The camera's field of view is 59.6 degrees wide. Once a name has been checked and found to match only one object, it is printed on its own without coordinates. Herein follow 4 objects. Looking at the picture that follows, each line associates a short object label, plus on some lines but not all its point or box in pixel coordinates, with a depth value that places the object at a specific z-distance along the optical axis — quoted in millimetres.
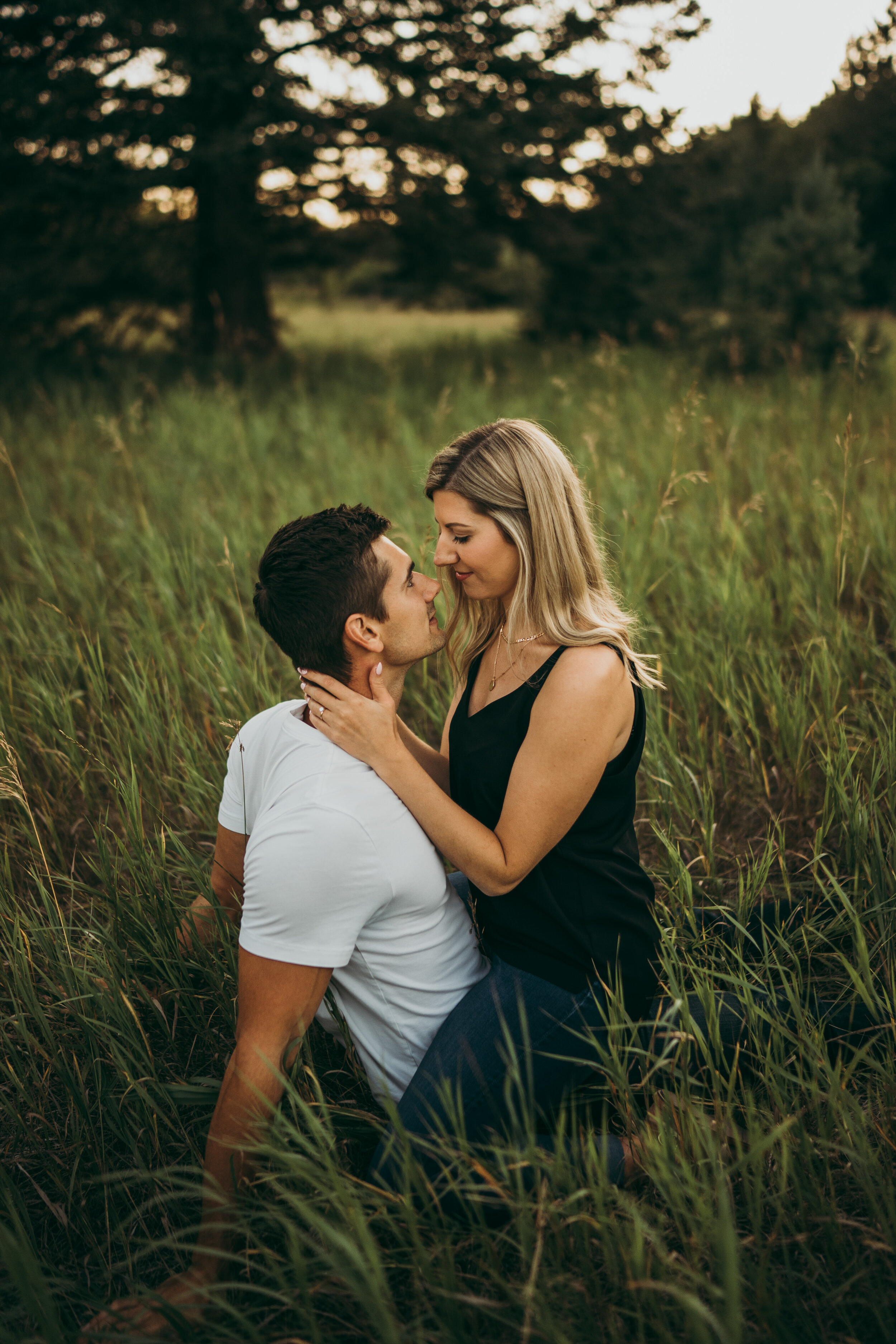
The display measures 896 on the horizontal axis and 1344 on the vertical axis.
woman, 1688
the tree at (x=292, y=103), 8406
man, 1478
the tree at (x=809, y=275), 8227
